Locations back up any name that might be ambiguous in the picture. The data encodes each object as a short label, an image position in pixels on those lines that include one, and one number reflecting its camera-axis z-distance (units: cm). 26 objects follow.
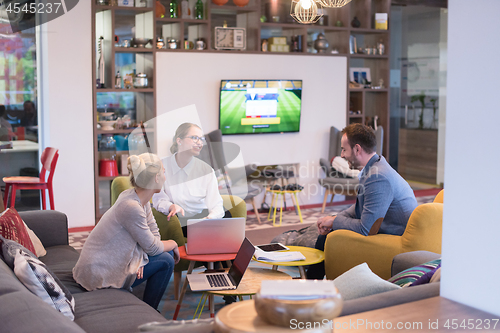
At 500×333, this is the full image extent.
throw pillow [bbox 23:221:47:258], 364
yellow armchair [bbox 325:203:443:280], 319
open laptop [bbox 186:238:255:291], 281
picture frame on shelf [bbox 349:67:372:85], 802
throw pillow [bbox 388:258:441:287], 232
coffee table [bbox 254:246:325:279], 323
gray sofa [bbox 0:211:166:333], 174
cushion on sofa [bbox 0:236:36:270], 257
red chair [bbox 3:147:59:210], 563
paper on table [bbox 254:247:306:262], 325
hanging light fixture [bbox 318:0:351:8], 506
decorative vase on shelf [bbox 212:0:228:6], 670
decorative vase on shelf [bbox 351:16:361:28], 786
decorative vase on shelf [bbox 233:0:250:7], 689
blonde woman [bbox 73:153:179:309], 296
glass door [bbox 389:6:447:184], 867
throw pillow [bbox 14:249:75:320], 235
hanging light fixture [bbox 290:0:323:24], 470
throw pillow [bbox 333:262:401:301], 208
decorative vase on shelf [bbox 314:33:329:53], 758
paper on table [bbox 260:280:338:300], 116
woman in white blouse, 409
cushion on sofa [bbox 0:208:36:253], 313
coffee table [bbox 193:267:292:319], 273
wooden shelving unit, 639
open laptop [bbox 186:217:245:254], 335
